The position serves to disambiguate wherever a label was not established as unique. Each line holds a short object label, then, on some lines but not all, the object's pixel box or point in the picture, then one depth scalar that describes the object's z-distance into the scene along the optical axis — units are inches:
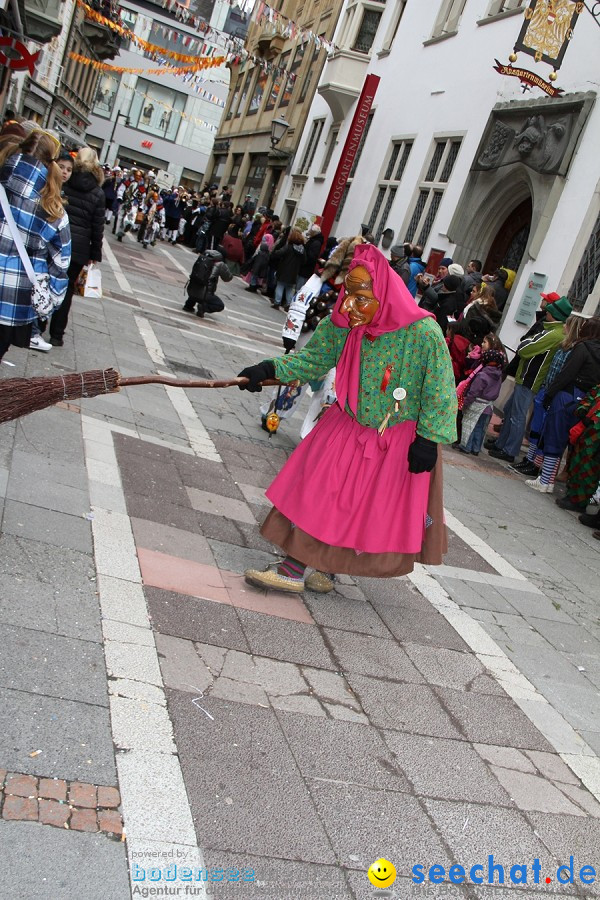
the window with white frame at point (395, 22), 970.7
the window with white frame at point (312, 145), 1178.5
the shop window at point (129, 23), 2064.1
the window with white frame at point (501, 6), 690.0
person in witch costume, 183.8
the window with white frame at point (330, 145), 1103.8
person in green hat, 412.8
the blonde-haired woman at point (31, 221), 241.0
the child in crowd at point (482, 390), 418.9
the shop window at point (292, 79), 1336.1
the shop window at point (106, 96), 2476.6
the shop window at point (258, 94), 1571.1
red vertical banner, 899.4
